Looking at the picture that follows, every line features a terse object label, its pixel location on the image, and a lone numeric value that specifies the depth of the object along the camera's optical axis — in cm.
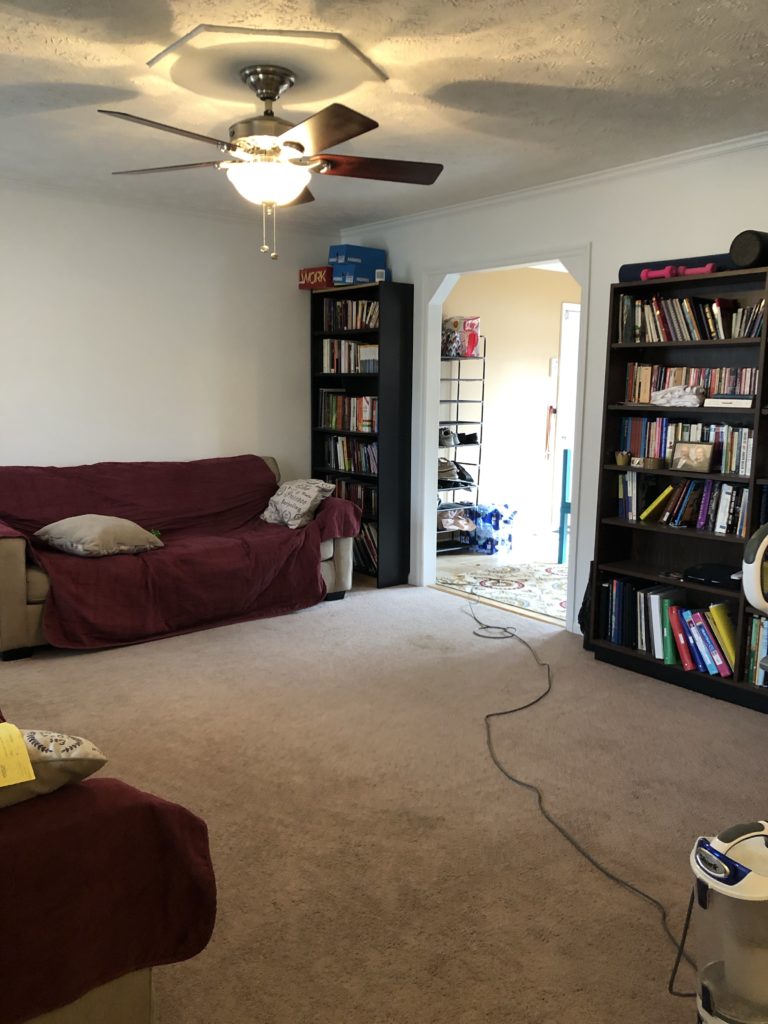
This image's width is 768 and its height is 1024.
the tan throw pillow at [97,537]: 405
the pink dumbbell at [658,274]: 366
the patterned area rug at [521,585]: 507
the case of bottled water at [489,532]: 649
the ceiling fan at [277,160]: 267
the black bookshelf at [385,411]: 523
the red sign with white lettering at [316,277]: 545
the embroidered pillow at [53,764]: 137
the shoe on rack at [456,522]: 639
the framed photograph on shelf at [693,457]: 358
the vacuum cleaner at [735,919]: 150
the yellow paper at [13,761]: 136
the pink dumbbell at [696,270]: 354
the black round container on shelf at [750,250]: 329
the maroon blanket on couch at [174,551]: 400
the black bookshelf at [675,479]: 345
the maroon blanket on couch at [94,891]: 130
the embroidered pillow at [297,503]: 494
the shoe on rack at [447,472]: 625
